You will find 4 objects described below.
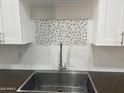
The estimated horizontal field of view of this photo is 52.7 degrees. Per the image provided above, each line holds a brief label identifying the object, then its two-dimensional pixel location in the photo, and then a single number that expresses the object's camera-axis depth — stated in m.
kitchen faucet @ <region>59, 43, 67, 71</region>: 1.60
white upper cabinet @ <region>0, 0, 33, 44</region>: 1.32
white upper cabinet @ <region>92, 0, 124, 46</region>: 1.26
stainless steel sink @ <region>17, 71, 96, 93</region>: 1.56
